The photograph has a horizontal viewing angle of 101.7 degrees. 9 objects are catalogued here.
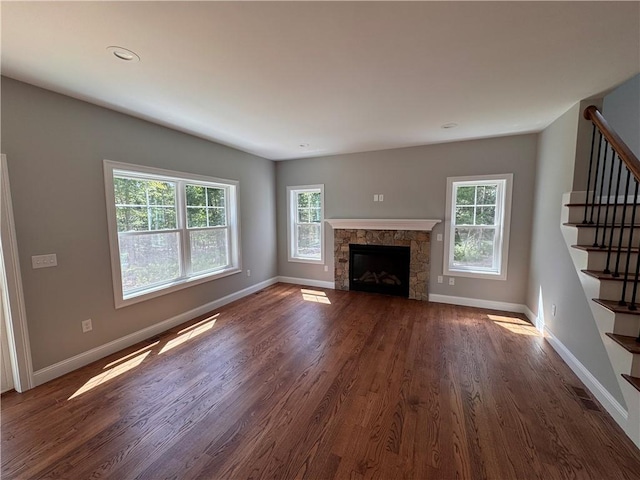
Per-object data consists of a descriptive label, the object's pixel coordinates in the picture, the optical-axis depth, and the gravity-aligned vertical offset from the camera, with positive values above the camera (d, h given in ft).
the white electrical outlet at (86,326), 8.47 -3.55
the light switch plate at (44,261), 7.37 -1.24
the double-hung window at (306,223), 17.12 -0.44
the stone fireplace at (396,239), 14.26 -1.33
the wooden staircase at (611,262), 5.68 -1.27
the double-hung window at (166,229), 9.48 -0.53
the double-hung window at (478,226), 12.74 -0.52
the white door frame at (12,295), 6.79 -2.08
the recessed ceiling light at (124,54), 5.63 +3.63
